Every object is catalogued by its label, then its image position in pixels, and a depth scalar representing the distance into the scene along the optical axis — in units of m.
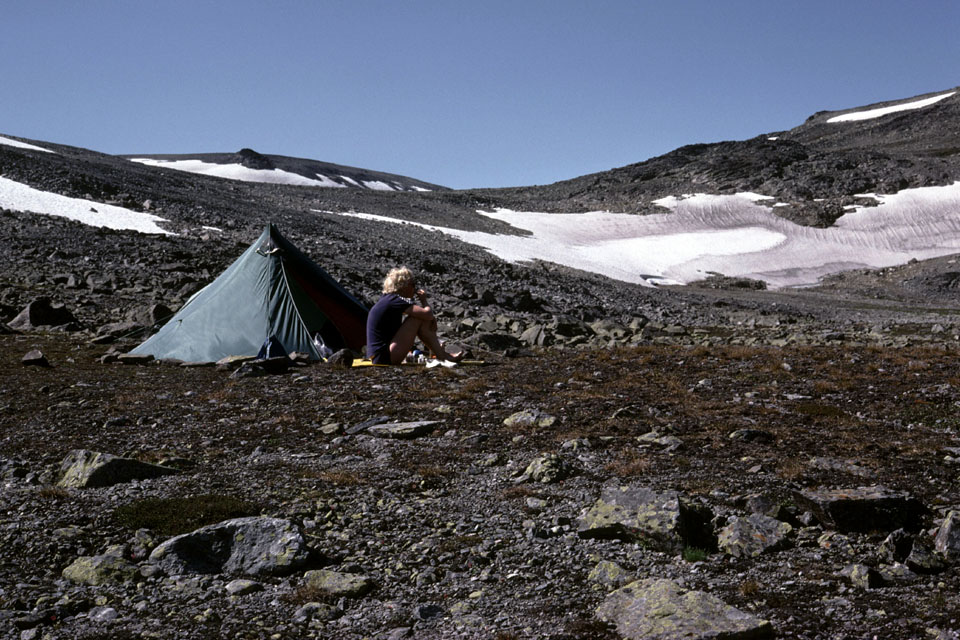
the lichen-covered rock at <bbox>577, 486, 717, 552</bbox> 5.57
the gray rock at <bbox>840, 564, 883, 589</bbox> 4.79
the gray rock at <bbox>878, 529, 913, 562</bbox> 5.16
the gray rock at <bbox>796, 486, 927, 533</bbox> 5.66
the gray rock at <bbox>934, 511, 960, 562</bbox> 5.09
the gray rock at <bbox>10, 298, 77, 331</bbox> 18.44
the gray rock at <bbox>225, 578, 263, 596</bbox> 5.06
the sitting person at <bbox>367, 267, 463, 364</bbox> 14.24
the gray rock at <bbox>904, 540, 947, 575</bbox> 4.93
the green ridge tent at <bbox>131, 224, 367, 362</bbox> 15.56
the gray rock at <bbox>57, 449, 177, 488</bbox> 6.97
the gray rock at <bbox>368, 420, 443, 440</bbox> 9.07
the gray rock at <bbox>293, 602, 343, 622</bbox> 4.73
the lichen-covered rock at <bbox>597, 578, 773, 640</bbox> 4.20
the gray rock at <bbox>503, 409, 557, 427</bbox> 9.40
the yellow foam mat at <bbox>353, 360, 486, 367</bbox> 14.40
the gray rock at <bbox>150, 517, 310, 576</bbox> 5.36
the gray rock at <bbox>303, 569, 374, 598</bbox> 5.02
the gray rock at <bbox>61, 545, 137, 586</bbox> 5.16
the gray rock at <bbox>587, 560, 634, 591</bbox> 5.06
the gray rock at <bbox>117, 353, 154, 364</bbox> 14.69
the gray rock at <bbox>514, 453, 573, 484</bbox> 7.21
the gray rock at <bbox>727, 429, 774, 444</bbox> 8.47
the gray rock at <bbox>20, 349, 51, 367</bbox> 13.58
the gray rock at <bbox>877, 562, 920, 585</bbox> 4.85
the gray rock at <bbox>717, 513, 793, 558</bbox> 5.45
